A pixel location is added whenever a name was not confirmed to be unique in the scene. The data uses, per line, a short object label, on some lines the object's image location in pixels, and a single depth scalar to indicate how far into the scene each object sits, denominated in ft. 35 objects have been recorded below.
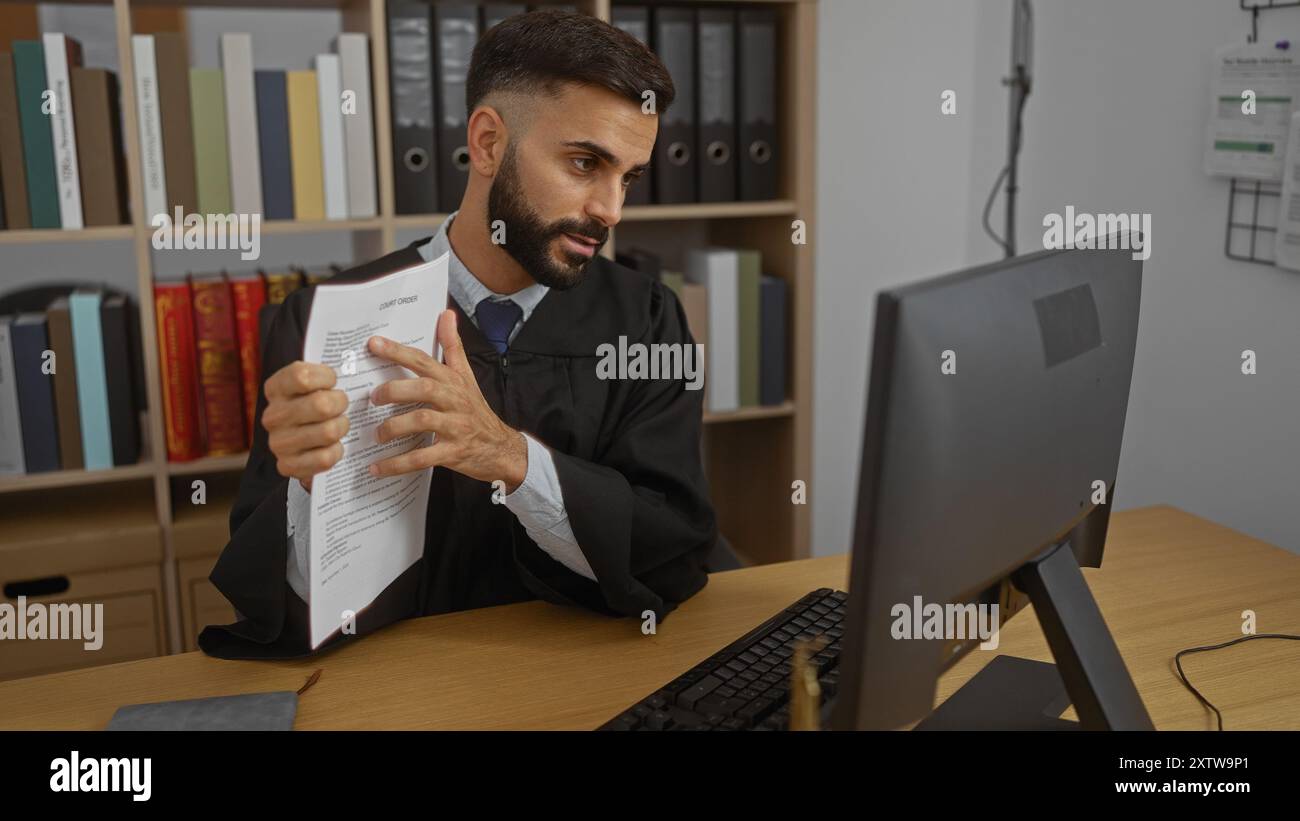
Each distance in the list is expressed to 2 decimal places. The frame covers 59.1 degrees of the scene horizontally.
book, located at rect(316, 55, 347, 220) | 7.56
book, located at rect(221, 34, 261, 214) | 7.34
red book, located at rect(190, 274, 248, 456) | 7.57
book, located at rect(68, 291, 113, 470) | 7.37
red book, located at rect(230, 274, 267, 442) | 7.66
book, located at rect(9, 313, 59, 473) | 7.29
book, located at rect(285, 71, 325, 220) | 7.57
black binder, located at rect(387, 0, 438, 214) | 7.66
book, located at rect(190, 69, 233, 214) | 7.32
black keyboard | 3.61
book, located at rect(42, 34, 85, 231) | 7.01
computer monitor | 2.74
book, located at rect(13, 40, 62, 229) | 6.97
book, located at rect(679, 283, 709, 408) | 8.64
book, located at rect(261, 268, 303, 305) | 7.75
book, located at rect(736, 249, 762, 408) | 8.82
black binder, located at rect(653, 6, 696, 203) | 8.21
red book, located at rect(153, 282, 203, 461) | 7.47
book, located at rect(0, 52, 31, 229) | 6.97
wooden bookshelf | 7.39
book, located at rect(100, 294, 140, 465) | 7.43
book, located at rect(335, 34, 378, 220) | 7.56
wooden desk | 3.88
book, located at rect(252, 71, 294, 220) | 7.48
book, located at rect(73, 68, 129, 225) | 7.14
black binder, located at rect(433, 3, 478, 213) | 7.75
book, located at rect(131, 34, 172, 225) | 7.11
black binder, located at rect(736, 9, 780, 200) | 8.49
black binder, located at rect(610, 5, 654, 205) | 8.09
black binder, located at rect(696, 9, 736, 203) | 8.36
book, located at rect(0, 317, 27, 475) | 7.28
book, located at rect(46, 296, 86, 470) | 7.33
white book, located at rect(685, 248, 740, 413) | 8.73
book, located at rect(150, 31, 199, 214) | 7.16
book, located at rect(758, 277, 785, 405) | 8.91
